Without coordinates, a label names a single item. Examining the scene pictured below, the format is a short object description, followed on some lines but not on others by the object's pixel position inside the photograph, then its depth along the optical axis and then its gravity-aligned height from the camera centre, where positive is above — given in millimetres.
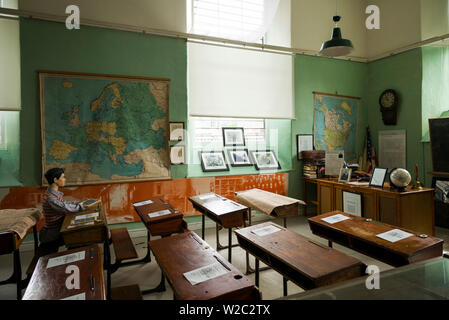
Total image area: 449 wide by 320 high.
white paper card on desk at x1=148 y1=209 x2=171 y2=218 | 3116 -690
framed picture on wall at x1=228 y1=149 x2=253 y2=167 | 5516 -109
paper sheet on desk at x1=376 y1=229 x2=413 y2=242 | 2254 -703
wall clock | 5734 +976
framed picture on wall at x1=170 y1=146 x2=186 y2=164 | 4859 -34
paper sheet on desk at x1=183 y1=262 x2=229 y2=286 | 1637 -742
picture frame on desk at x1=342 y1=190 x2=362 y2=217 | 4445 -838
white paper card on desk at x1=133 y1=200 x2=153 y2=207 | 3710 -682
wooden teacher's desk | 3875 -801
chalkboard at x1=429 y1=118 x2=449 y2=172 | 4746 +145
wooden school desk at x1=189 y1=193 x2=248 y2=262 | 3161 -683
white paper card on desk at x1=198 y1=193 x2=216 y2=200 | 4006 -644
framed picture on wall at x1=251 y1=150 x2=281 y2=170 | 5652 -157
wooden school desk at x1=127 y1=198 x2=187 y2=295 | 2959 -759
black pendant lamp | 3873 +1502
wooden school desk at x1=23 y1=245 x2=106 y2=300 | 1442 -728
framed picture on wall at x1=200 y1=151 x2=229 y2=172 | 5227 -160
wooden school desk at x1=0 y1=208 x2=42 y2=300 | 2461 -716
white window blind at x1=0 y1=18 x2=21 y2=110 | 4117 +1435
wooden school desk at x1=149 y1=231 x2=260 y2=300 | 1486 -745
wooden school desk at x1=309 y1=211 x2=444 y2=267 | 2041 -727
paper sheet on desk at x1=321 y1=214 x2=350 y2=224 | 2829 -696
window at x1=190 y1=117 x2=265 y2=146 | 5441 +490
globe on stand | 3754 -378
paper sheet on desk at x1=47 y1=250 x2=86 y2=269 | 1808 -717
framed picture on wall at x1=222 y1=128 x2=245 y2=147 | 5582 +320
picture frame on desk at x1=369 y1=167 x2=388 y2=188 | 4059 -384
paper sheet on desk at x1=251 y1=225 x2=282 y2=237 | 2516 -731
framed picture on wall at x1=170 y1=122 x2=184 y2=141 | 4844 +388
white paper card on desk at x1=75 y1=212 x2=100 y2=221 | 2852 -651
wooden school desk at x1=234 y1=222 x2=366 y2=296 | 1750 -748
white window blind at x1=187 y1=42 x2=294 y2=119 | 5027 +1347
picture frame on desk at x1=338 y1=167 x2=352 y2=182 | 4759 -402
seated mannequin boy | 2955 -647
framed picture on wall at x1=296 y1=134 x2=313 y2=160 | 5883 +196
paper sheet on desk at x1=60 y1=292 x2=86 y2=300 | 1402 -731
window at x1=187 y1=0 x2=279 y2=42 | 5328 +2719
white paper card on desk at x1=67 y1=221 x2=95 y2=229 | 2568 -669
